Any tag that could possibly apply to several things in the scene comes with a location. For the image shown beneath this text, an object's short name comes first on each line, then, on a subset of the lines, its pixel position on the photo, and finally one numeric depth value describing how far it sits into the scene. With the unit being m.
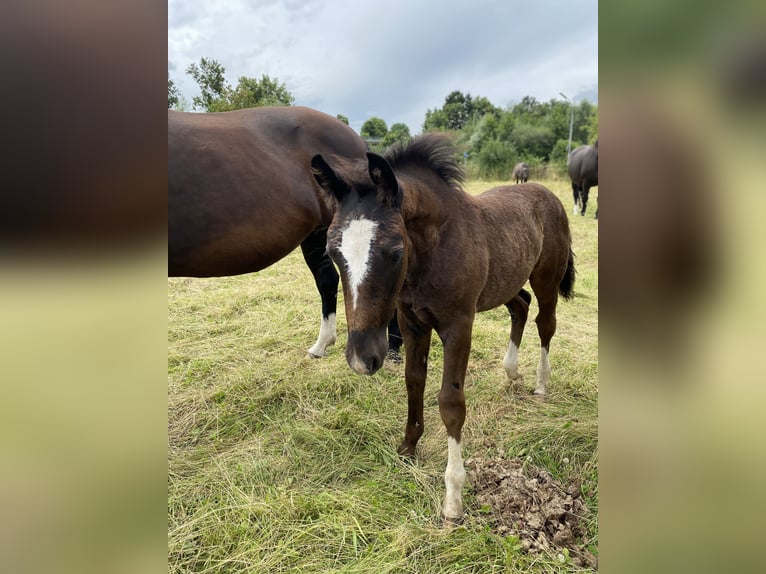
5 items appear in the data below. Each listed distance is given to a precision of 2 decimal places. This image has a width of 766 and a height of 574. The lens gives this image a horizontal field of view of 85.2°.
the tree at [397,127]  43.05
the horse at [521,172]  18.07
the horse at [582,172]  11.22
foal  1.78
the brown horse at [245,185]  2.91
